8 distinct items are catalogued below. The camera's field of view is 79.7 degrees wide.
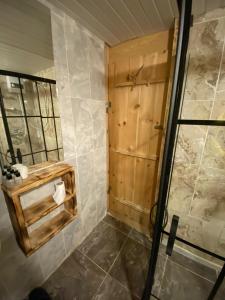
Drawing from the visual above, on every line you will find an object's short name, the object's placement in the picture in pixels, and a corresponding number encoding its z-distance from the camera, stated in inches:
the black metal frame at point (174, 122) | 17.6
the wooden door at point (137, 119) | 48.8
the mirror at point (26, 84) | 31.9
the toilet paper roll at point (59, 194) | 44.3
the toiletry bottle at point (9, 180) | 32.1
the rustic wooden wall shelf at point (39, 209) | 33.7
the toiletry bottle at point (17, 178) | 33.4
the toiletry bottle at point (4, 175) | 32.9
